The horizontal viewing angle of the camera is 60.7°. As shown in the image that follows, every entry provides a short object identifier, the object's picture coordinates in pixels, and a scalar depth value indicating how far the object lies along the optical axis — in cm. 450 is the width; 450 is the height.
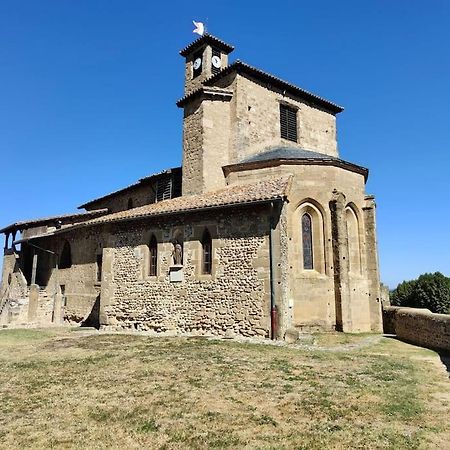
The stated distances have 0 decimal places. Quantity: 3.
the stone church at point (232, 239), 1363
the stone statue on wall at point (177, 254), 1545
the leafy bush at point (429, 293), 2356
